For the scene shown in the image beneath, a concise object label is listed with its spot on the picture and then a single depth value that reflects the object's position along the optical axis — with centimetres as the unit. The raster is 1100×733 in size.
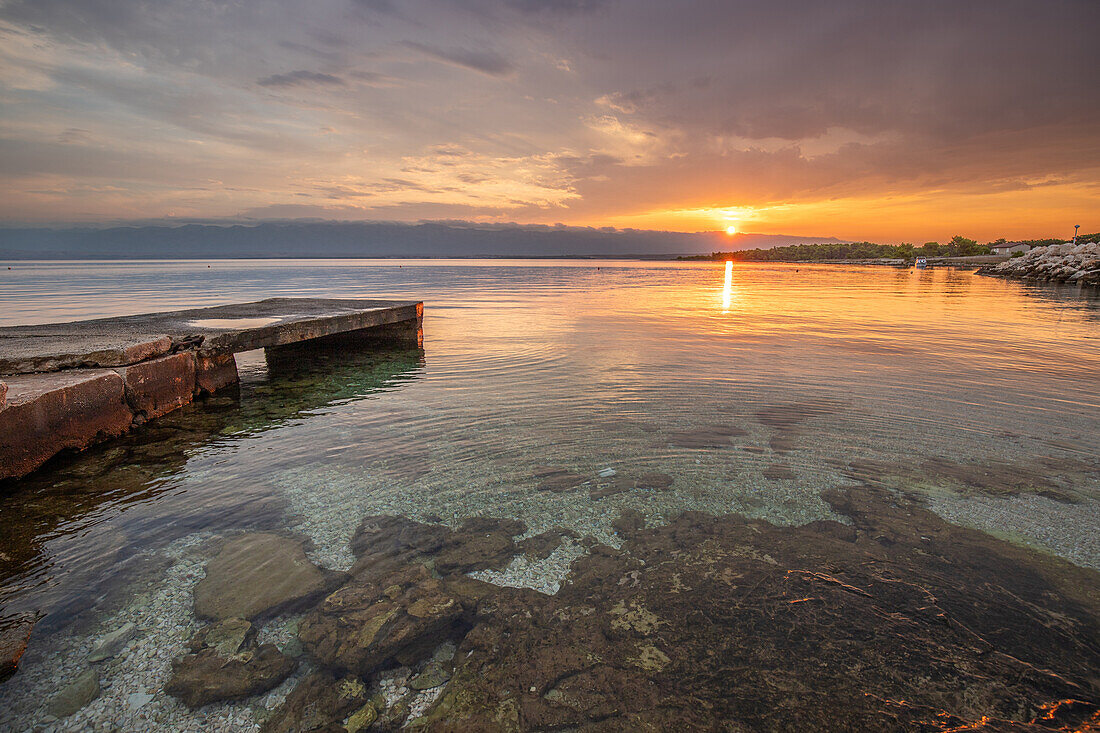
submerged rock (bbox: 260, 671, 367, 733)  234
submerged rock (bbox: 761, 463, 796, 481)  493
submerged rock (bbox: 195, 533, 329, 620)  310
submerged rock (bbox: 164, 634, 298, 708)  251
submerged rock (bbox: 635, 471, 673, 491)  474
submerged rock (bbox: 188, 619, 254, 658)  278
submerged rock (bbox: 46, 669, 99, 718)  241
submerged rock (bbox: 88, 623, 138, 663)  274
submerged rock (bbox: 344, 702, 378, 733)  232
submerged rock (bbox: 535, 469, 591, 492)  471
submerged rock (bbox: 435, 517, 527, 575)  355
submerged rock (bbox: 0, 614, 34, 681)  258
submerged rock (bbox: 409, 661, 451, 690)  255
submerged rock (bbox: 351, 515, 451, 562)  369
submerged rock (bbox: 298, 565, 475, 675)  274
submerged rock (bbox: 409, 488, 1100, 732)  236
